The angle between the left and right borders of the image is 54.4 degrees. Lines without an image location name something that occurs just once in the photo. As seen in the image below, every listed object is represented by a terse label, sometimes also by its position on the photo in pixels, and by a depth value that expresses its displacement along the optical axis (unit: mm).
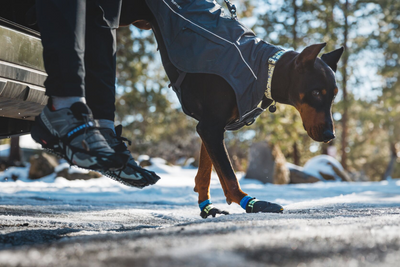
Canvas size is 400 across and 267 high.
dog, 2311
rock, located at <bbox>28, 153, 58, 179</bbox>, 8586
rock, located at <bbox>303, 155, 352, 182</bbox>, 11062
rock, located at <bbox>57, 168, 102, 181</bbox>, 8047
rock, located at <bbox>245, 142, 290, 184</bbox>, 9766
